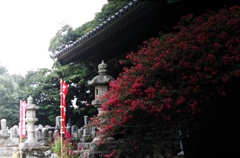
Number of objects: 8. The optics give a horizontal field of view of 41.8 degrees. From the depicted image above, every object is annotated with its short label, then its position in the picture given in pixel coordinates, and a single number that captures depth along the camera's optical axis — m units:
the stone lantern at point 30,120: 10.77
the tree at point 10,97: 25.39
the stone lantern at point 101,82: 7.53
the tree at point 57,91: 17.13
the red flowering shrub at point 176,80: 4.93
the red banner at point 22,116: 10.47
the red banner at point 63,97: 8.53
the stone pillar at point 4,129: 14.54
